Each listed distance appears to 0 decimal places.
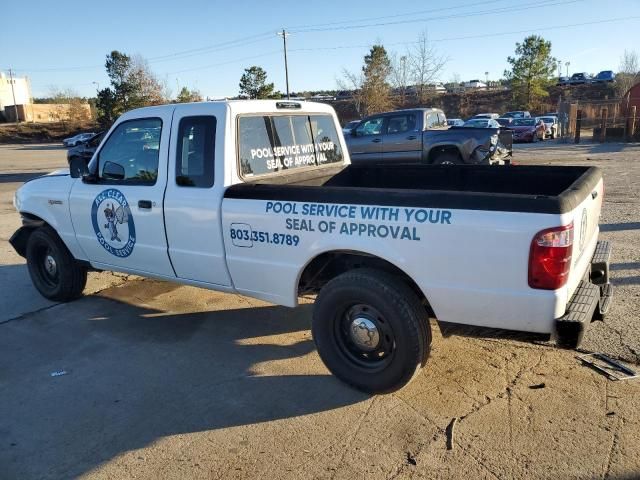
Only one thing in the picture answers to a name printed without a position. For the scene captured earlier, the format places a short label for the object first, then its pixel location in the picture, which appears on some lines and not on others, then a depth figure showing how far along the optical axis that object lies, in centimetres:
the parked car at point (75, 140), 4203
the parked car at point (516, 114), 4155
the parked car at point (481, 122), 2626
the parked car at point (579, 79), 7081
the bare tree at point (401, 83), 5531
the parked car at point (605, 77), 6920
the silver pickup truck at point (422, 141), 1242
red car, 3005
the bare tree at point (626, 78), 5891
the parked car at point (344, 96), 6554
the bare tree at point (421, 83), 5533
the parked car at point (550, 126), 3216
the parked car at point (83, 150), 1579
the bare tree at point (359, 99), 5129
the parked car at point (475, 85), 8144
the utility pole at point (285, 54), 5103
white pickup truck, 289
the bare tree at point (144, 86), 5384
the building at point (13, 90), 9031
